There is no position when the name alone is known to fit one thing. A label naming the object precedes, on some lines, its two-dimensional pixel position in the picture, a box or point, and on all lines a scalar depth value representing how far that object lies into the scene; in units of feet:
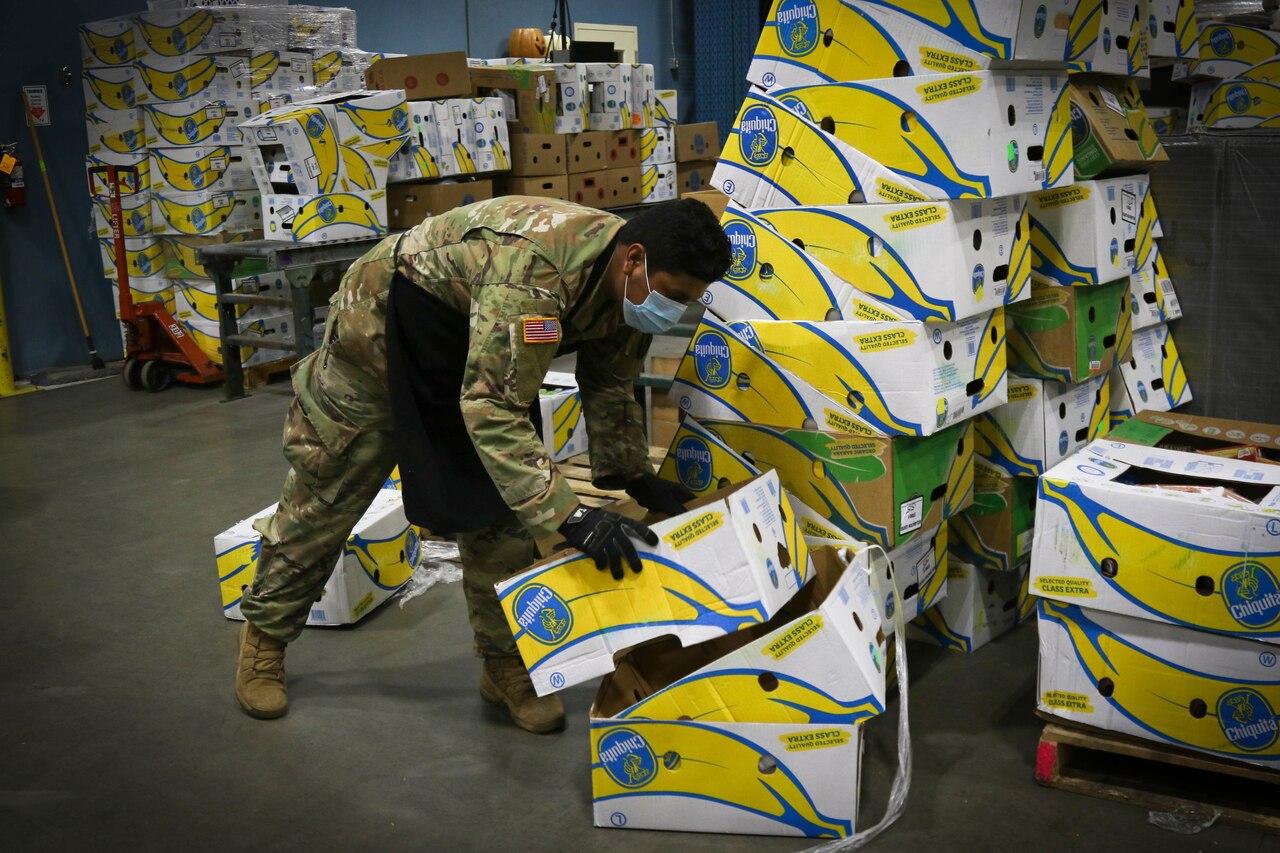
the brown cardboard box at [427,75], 22.44
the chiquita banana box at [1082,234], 9.81
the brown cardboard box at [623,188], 27.20
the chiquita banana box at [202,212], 21.94
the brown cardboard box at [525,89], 24.49
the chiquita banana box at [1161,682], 7.29
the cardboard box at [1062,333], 9.80
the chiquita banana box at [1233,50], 17.61
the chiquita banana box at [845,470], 8.64
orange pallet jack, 21.66
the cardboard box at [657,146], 28.14
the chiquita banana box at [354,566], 11.06
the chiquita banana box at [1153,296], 11.46
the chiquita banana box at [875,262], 8.41
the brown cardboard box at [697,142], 30.12
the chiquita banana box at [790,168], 8.70
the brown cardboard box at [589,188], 26.27
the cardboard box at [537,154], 24.64
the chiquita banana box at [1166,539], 7.13
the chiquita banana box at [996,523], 10.02
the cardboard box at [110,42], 21.56
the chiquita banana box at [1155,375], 11.43
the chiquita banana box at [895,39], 8.34
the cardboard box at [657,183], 28.48
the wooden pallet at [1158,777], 7.47
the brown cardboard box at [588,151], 25.90
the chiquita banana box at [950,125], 8.32
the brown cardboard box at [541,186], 24.91
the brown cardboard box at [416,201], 22.18
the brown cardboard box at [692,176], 30.76
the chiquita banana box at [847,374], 8.46
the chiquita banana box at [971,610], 10.14
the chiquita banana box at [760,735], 7.11
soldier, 7.27
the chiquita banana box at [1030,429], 9.91
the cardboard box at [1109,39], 9.37
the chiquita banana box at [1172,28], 11.59
